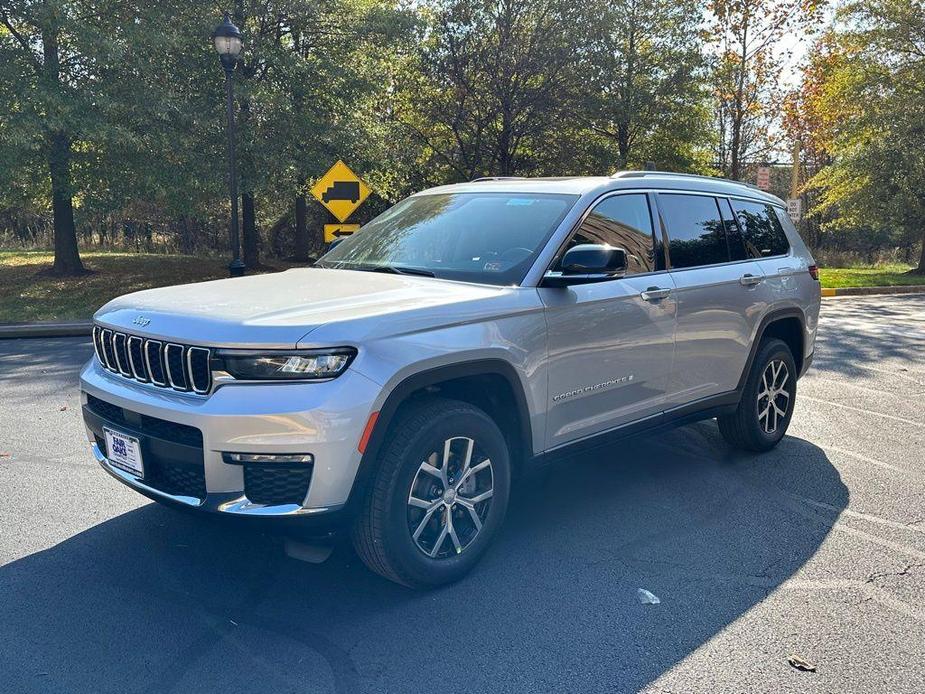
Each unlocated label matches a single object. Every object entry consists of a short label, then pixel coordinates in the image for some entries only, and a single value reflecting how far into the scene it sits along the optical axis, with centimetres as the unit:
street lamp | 1298
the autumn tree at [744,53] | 2555
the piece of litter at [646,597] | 353
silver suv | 312
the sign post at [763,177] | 1975
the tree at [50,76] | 1460
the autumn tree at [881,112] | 2427
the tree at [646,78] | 2467
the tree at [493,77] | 2311
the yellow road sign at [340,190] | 1208
